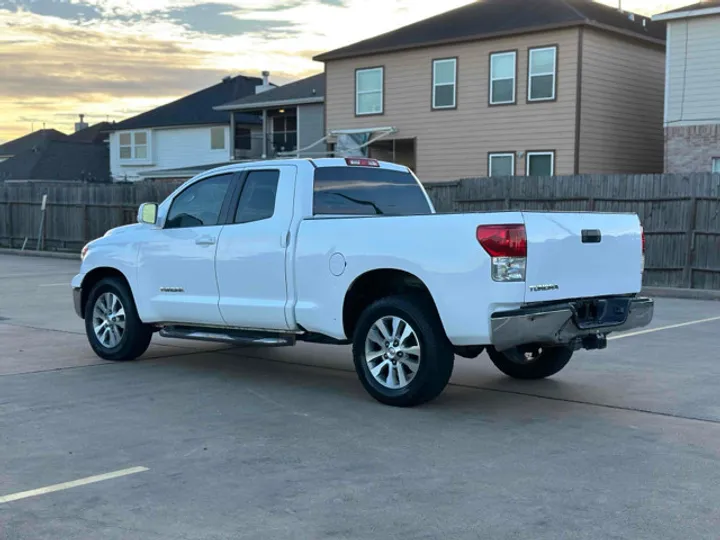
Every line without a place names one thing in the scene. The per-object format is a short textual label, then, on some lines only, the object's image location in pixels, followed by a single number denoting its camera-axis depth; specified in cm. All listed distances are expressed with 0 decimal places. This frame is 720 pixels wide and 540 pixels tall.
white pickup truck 647
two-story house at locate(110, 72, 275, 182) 4364
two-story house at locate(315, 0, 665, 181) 2486
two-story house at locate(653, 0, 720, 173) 2242
